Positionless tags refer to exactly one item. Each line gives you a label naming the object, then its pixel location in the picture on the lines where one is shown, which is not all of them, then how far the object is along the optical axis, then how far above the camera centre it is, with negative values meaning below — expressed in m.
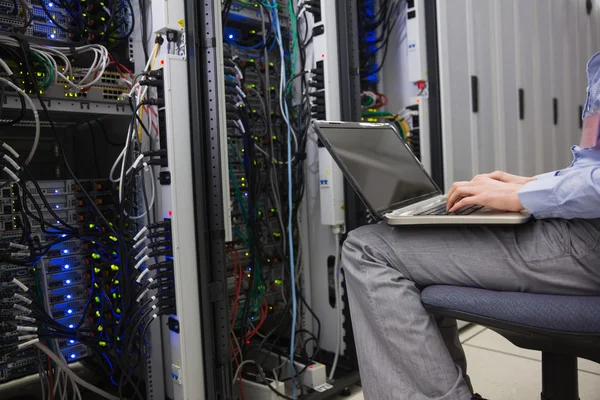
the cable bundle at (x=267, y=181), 2.04 +0.05
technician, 0.90 -0.16
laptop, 0.98 +0.02
